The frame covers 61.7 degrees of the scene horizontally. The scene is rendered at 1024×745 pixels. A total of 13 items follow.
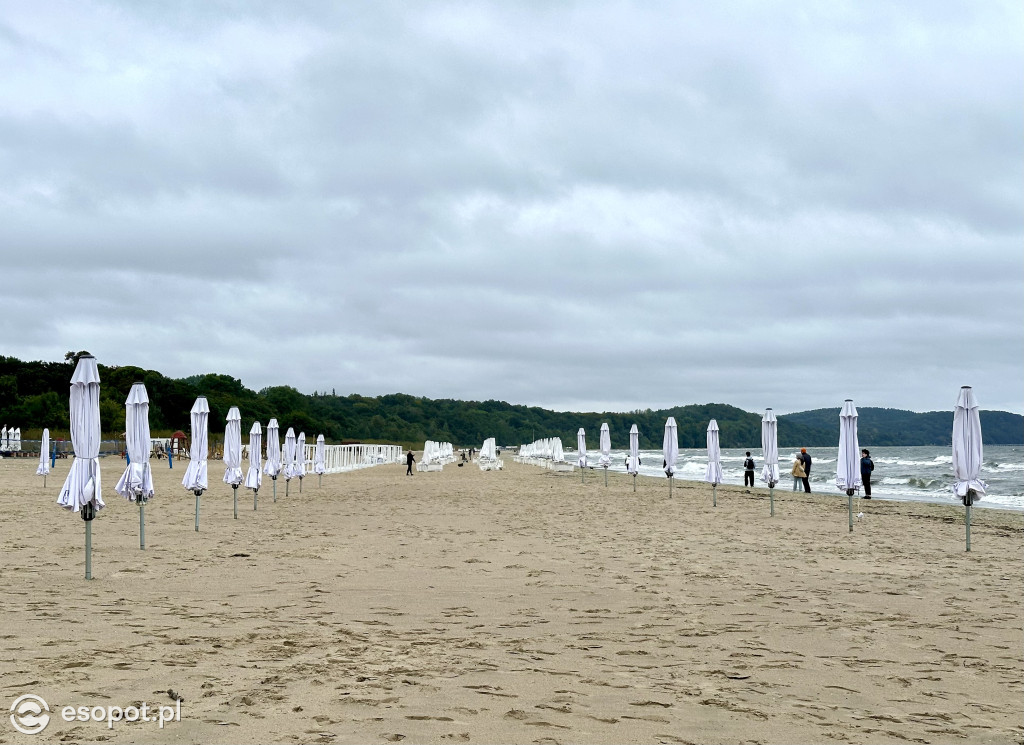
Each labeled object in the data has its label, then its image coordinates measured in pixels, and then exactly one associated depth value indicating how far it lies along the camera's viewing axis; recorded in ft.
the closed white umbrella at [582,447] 107.09
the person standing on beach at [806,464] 89.70
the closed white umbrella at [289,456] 71.05
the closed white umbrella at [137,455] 33.78
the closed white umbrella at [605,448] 94.02
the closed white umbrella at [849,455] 45.47
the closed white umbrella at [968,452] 38.50
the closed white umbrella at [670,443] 74.69
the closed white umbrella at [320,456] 92.04
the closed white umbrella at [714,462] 61.46
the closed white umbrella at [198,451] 42.63
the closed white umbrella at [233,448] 49.85
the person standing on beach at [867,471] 80.38
